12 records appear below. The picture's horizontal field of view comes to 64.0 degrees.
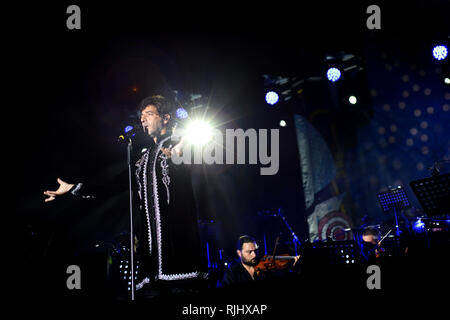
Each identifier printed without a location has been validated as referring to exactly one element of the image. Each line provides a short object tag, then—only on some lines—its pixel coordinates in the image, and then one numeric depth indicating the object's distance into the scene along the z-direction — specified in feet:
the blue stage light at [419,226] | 23.35
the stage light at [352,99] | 28.50
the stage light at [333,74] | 25.81
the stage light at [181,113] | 26.71
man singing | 10.30
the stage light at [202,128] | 25.60
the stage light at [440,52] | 24.42
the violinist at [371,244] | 21.77
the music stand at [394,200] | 23.09
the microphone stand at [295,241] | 25.98
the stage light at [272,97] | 27.81
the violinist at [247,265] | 16.94
